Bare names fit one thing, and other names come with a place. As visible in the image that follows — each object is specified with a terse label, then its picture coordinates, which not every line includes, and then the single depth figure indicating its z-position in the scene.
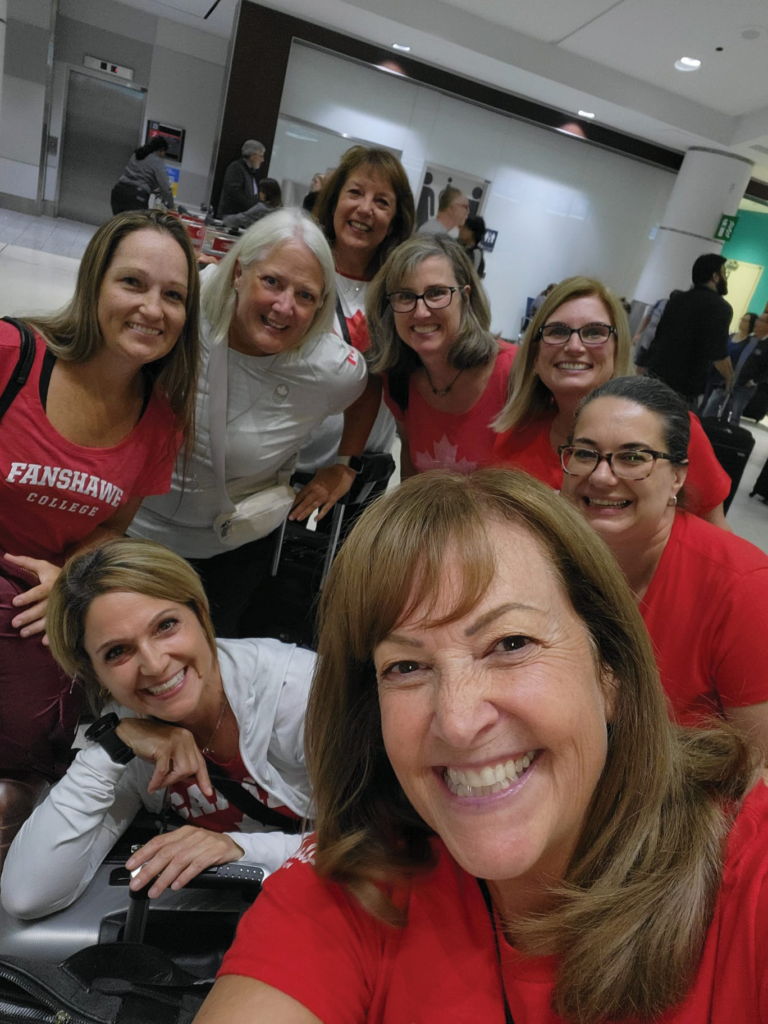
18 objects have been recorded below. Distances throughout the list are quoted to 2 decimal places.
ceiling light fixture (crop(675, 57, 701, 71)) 7.33
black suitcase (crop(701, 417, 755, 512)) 4.64
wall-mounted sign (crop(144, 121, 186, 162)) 13.23
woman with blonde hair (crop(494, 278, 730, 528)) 2.00
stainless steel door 13.27
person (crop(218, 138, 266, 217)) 8.84
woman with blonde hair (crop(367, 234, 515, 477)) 2.29
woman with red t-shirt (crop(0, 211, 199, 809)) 1.81
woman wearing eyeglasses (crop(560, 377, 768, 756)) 1.55
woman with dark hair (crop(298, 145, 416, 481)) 2.62
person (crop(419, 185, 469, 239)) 6.08
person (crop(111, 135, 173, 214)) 9.09
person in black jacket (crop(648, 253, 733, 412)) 6.09
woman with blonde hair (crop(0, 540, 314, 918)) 1.50
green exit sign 9.73
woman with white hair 2.07
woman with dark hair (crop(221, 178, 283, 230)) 6.23
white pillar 9.73
